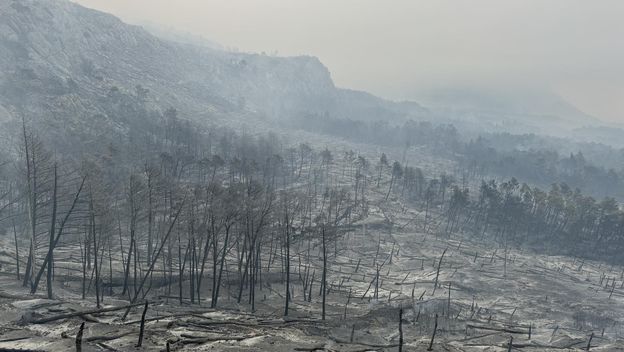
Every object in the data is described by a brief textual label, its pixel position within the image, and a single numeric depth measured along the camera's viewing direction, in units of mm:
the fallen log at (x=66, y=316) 27750
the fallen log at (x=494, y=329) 41925
